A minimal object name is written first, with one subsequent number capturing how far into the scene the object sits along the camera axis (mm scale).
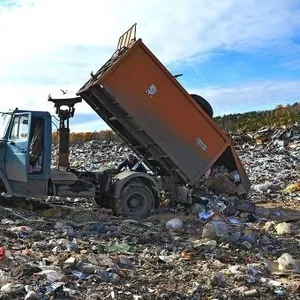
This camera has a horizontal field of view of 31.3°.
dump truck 8414
